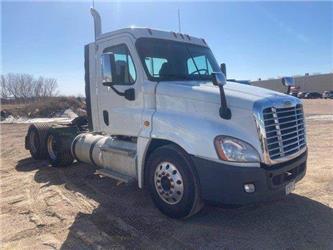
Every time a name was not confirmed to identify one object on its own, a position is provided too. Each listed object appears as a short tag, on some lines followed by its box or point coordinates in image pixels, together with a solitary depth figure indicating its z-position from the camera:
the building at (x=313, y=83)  71.08
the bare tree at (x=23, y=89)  79.81
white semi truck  4.49
